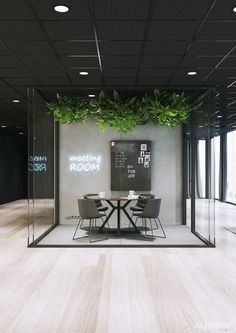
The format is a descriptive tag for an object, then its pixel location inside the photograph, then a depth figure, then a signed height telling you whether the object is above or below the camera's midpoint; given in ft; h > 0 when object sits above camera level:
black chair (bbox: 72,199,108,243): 25.73 -2.19
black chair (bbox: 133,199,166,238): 26.07 -2.22
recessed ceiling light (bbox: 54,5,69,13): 13.86 +5.70
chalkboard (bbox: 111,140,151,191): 31.22 +0.49
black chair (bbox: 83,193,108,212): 28.55 -2.18
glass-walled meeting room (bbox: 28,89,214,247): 29.71 +0.33
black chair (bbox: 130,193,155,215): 28.68 -2.12
